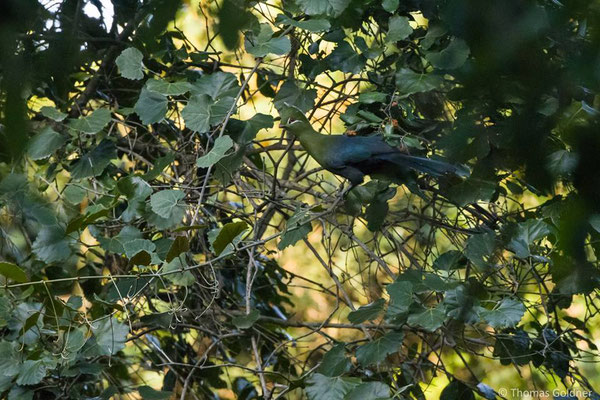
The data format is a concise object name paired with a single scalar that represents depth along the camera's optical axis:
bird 18.96
